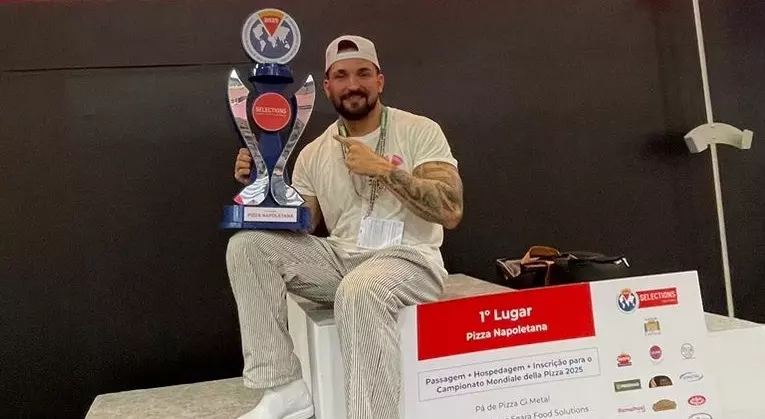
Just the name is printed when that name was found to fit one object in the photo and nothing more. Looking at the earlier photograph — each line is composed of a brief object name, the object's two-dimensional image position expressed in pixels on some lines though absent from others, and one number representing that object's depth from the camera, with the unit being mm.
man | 1552
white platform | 1680
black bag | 2217
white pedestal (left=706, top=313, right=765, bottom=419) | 1954
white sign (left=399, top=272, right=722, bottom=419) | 1639
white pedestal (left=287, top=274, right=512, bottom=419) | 1675
